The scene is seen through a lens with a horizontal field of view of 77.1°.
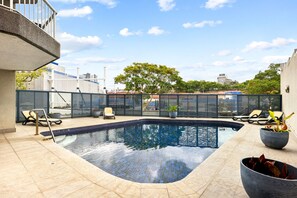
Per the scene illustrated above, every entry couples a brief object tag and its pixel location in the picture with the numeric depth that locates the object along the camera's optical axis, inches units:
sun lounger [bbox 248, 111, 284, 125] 392.8
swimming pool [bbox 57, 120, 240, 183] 178.2
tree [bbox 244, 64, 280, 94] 748.0
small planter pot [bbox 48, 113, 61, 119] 426.4
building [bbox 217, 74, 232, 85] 2536.9
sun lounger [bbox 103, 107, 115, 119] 494.6
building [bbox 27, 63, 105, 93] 828.0
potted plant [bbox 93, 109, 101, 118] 526.6
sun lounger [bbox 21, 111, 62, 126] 370.9
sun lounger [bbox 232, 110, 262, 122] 442.4
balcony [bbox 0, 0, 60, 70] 125.5
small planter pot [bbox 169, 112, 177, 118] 530.0
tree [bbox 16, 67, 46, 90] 677.6
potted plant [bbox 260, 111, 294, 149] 199.6
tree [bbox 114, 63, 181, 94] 817.5
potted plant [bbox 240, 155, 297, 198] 81.7
